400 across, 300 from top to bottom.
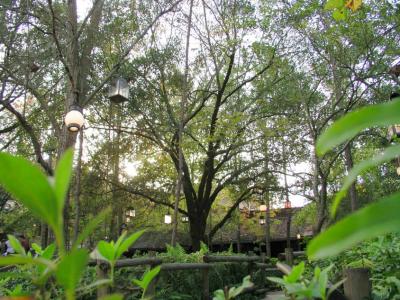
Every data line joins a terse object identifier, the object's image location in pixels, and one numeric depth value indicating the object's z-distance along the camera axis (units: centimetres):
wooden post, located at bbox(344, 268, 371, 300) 192
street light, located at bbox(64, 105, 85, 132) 695
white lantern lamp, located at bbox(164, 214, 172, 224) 1541
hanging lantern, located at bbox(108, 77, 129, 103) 791
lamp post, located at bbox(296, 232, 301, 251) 2040
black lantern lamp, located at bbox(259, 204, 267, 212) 1720
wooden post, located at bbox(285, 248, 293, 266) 744
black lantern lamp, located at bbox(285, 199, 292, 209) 1797
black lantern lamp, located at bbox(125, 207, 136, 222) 1596
